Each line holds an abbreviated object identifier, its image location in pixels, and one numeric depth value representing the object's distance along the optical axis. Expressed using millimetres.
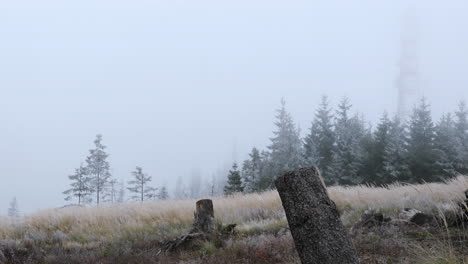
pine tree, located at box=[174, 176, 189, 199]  105575
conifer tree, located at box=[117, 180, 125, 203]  75862
